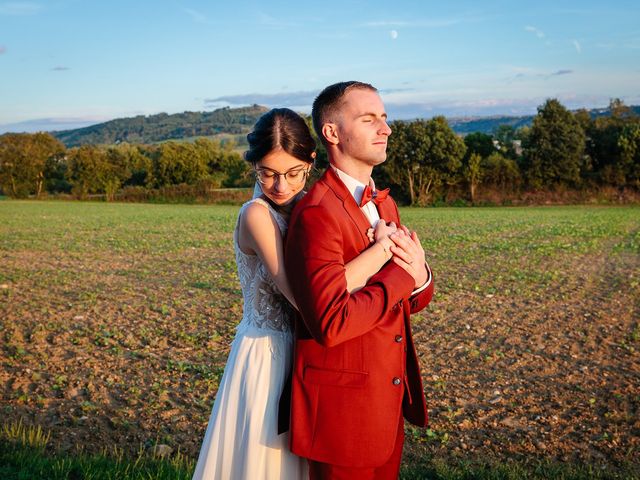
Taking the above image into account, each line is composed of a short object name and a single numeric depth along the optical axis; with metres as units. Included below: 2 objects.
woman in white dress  2.60
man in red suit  2.22
